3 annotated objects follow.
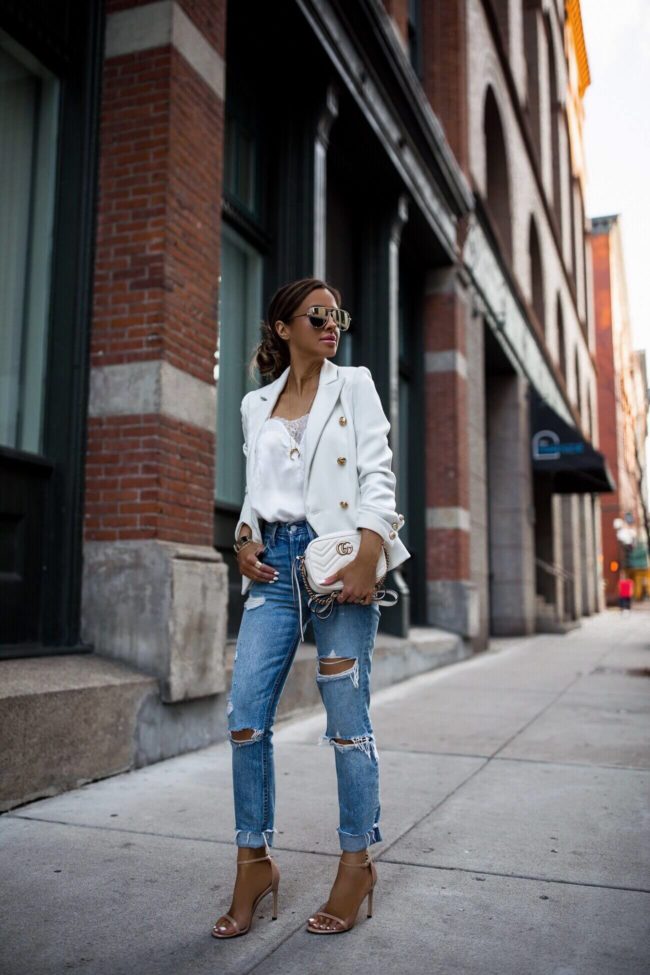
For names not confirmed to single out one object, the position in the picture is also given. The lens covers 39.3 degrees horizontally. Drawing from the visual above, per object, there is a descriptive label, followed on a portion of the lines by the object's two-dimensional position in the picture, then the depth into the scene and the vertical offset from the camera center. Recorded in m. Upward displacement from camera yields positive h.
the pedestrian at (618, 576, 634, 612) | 30.42 +0.00
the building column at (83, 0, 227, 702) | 5.45 +1.37
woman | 2.82 +0.00
